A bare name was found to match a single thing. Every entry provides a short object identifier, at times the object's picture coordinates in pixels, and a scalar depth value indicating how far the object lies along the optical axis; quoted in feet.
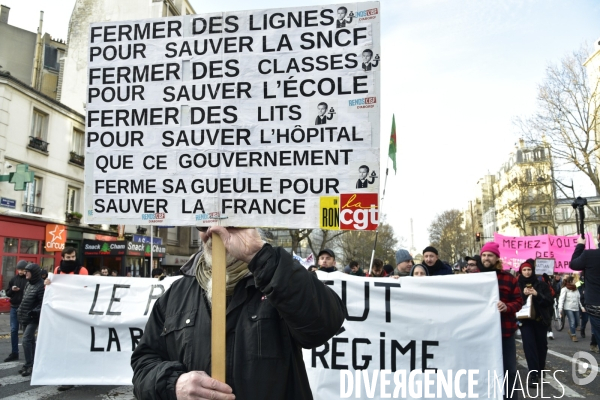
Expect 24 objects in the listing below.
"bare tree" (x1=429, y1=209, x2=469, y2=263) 300.36
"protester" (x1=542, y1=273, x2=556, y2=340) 25.41
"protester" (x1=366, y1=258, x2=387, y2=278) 37.20
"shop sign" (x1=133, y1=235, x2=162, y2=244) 71.46
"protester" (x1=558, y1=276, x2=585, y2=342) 43.83
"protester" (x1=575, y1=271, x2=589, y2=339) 44.58
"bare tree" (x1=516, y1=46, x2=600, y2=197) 80.84
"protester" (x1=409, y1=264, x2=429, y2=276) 22.48
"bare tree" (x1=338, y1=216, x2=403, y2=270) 224.53
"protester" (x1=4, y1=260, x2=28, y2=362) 30.25
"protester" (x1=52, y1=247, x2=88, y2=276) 26.08
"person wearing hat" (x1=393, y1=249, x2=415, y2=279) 27.35
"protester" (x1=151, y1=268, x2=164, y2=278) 42.50
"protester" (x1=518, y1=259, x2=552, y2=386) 23.71
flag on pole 35.50
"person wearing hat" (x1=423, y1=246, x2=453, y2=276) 23.27
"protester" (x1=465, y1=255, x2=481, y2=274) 23.45
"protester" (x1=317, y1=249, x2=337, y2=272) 27.89
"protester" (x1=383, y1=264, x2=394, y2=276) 47.88
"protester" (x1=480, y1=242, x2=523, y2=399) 18.65
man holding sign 6.27
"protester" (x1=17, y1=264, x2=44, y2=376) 26.50
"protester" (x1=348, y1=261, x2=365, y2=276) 42.47
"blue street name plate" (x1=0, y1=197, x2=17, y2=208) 58.69
